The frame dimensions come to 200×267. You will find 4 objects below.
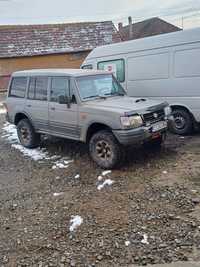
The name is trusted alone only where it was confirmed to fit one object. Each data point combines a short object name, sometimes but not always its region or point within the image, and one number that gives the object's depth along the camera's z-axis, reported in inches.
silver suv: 175.9
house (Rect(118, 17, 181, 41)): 1340.1
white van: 226.8
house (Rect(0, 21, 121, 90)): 746.6
